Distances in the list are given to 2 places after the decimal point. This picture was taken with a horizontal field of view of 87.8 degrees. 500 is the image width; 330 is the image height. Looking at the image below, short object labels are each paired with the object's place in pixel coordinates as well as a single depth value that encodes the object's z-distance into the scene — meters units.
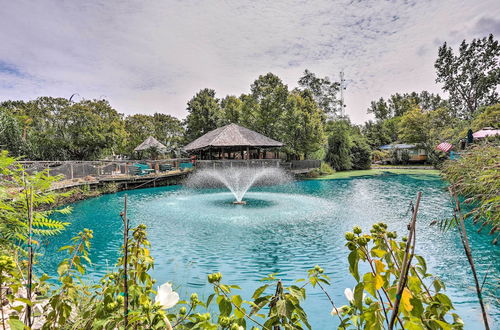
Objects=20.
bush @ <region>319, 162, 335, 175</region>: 29.44
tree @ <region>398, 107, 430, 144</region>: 33.41
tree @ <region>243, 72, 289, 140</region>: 28.44
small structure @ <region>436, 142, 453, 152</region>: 22.31
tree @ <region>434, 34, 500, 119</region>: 32.16
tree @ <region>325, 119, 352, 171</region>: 31.73
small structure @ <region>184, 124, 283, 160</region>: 23.13
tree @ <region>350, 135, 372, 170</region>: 34.25
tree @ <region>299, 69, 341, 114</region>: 43.75
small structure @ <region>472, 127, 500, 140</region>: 14.79
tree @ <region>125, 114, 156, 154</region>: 41.72
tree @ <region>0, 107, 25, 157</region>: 16.45
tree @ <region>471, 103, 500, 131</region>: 16.20
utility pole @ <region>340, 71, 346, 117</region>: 40.78
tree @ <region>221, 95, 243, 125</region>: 35.00
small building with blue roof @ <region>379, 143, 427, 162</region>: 37.64
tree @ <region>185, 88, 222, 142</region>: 36.84
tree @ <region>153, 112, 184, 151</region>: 43.38
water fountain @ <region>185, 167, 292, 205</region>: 21.02
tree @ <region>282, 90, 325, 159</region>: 27.77
